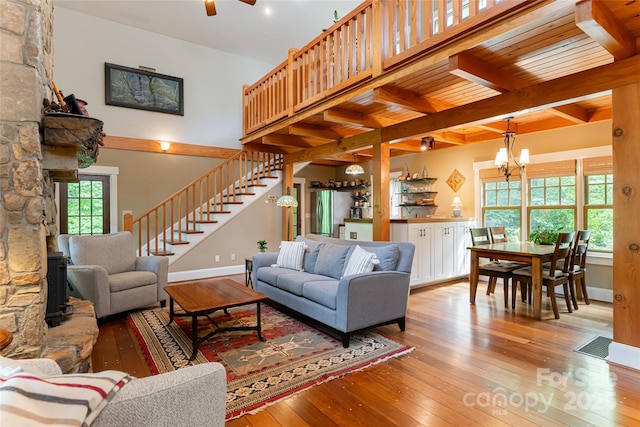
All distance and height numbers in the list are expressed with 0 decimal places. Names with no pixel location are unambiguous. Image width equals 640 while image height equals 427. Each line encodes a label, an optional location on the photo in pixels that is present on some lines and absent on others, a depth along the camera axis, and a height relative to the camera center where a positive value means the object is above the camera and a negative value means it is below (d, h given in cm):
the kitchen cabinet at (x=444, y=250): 521 -60
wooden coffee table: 279 -79
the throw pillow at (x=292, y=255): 419 -54
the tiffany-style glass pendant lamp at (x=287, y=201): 501 +20
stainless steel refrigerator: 772 +10
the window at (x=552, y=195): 475 +27
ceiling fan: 383 +249
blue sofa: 296 -74
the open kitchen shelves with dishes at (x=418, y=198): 644 +33
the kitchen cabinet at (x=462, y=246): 555 -55
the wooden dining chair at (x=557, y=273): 366 -71
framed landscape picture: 593 +240
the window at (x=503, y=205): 540 +14
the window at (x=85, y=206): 550 +16
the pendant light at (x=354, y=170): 587 +81
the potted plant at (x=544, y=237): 434 -32
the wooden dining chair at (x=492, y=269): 409 -71
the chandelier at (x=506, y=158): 423 +72
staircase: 571 +17
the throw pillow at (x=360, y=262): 329 -49
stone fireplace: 187 +18
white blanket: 72 -43
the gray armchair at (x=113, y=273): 352 -69
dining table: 367 -52
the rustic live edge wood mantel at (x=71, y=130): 210 +56
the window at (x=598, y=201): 441 +16
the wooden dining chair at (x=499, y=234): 498 -33
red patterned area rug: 230 -120
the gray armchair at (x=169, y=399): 84 -51
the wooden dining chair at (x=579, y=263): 388 -63
